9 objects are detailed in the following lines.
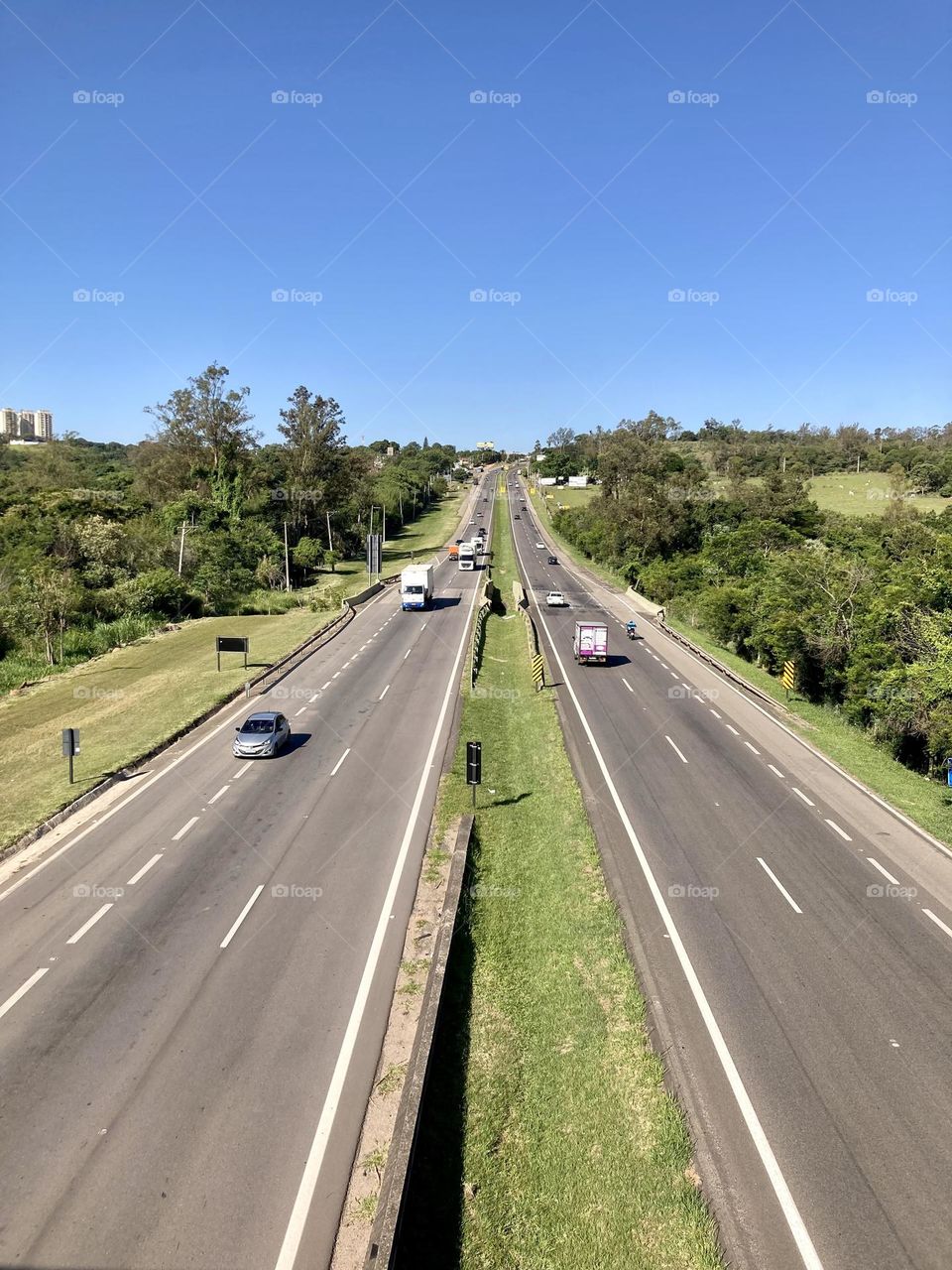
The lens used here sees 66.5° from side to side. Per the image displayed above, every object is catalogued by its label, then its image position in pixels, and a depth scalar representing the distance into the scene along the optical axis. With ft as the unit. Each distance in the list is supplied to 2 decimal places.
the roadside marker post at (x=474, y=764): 65.87
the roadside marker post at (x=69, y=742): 73.87
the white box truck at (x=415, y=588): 187.21
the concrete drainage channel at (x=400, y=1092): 28.04
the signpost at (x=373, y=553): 220.43
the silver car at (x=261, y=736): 83.05
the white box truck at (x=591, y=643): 135.44
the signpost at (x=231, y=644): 116.88
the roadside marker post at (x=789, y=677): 126.52
